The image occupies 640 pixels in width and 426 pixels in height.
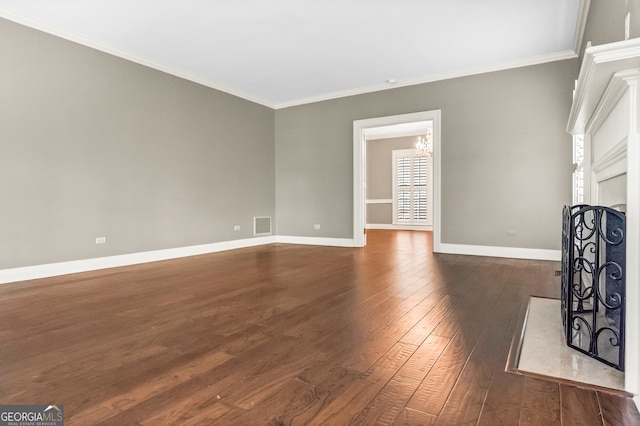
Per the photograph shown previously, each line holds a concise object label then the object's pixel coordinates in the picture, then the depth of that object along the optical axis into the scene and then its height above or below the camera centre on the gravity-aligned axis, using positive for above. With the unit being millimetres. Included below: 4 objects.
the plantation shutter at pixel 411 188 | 10258 +731
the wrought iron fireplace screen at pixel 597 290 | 1577 -409
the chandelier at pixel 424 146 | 8786 +1725
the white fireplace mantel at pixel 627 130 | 1397 +389
